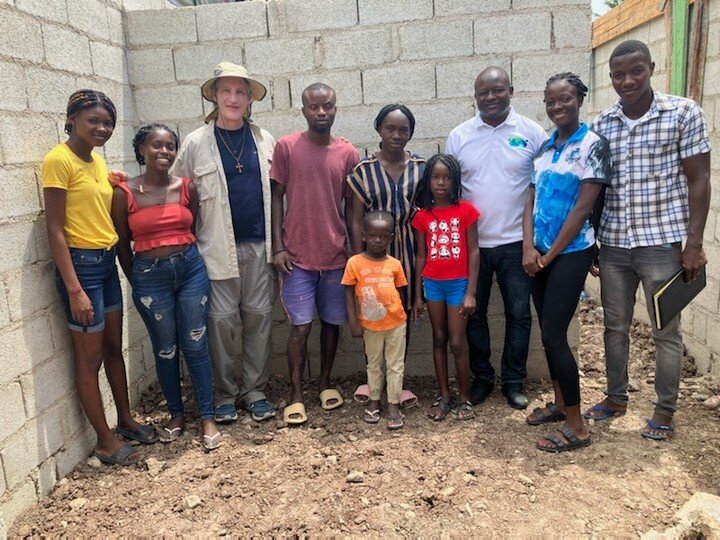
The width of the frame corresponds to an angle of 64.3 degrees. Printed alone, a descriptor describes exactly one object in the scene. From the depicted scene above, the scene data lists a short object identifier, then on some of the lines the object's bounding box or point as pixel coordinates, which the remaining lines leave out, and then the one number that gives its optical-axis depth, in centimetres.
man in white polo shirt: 346
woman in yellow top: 282
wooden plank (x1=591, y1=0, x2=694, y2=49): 530
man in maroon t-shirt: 351
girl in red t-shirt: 341
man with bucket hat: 349
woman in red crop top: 319
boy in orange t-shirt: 336
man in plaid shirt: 294
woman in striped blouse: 342
